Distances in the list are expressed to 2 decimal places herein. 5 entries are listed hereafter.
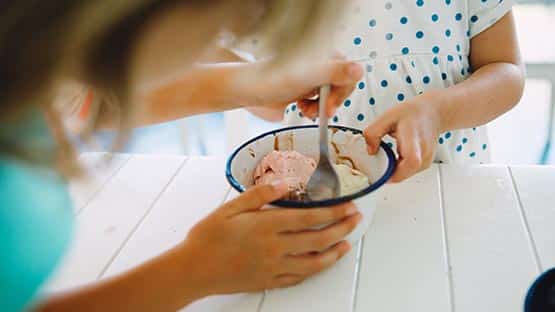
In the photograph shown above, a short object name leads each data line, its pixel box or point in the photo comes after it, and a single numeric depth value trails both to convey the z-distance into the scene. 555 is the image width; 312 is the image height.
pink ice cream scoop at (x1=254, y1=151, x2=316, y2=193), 0.76
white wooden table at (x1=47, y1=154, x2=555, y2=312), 0.65
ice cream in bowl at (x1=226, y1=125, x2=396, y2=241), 0.75
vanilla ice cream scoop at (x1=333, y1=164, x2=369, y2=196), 0.76
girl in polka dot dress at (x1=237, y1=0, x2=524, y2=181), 0.96
